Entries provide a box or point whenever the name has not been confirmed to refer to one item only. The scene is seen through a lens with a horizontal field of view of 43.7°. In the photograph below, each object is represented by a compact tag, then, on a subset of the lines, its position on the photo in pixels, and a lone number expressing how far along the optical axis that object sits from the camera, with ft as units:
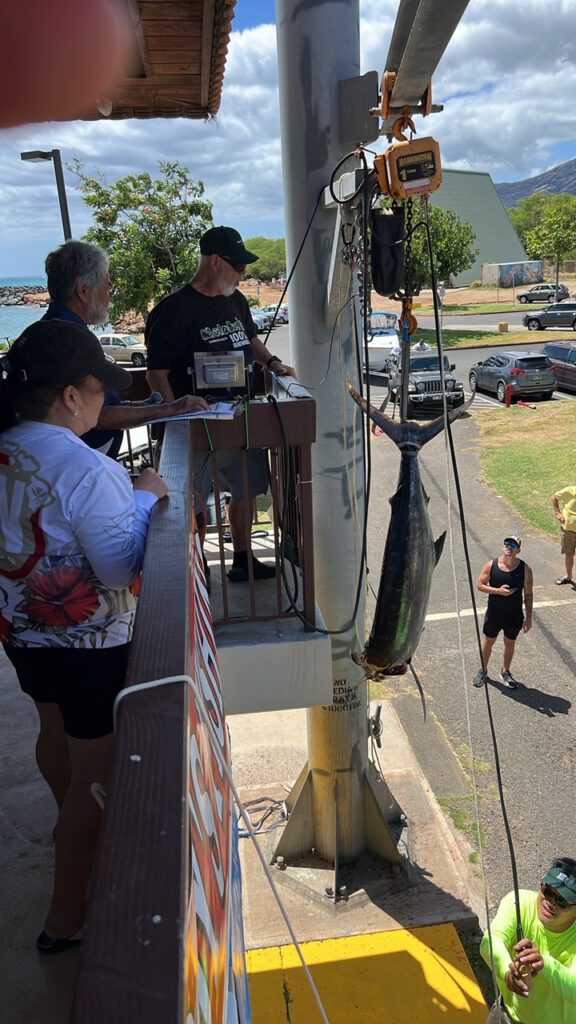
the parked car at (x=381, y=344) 97.22
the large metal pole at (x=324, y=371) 12.55
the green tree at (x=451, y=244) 110.73
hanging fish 11.23
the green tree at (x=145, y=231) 50.06
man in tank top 25.03
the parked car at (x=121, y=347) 98.73
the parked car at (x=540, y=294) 165.32
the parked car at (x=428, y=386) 63.89
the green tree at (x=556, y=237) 152.75
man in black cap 12.08
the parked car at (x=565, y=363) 74.64
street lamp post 34.47
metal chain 11.27
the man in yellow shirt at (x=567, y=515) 31.58
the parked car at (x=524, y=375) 72.23
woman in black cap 5.68
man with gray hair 9.77
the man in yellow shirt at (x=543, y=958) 12.48
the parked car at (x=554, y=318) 117.50
